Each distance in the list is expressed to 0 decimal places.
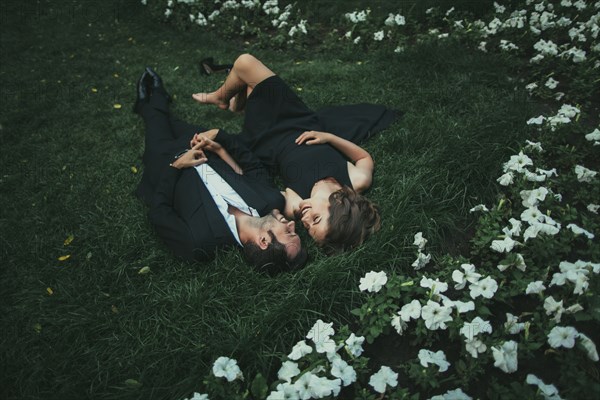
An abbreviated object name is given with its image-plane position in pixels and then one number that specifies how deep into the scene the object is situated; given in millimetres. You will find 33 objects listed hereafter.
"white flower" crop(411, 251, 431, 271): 2365
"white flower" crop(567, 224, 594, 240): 2146
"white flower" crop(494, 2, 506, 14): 4855
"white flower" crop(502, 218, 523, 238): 2301
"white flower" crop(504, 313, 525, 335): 1900
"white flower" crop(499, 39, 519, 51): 4277
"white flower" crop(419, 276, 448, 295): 2072
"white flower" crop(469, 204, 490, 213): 2615
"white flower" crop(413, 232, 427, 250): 2457
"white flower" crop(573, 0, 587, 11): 4305
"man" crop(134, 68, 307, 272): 2682
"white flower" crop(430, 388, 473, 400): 1694
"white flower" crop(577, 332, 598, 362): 1708
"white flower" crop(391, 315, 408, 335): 2029
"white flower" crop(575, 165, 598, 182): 2609
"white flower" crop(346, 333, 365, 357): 1982
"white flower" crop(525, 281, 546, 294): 1977
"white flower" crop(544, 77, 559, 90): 3641
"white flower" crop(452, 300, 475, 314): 1950
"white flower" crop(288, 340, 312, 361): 1942
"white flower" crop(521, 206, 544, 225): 2314
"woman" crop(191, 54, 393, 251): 2758
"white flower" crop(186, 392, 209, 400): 1829
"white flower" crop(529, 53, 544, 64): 3969
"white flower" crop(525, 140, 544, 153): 2916
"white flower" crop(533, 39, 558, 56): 3912
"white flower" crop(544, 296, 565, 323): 1866
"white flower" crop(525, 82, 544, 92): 3730
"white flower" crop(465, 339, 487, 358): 1837
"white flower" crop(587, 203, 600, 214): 2473
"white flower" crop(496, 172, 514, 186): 2660
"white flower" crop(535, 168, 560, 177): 2646
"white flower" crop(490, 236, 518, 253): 2223
